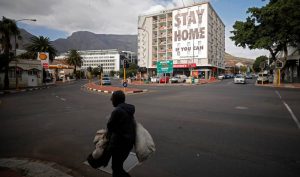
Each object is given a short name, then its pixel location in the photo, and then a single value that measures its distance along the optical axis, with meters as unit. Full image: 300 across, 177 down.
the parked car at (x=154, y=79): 51.21
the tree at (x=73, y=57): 83.19
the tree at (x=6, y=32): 32.34
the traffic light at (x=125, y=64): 24.25
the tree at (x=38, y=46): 58.58
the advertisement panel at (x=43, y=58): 44.25
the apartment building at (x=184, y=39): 72.44
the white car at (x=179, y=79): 49.50
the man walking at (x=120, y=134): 3.27
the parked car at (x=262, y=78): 38.28
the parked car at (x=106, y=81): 44.45
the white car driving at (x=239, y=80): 38.81
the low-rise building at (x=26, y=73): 37.51
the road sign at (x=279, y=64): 33.38
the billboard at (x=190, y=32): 72.38
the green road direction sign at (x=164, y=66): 45.16
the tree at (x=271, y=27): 29.05
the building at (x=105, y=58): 182.50
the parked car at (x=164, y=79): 47.86
